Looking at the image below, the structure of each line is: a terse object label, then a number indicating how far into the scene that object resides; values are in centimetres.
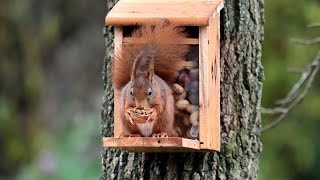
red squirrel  718
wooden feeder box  742
